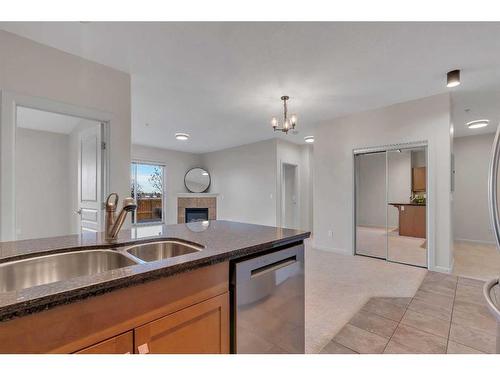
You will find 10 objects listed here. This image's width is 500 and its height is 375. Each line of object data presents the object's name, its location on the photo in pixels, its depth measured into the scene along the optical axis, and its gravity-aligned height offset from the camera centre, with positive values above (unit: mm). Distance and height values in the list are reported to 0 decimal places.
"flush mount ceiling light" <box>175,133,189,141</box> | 5434 +1260
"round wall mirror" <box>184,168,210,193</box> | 7546 +327
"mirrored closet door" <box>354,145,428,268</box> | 3850 -269
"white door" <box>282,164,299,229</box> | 6680 -89
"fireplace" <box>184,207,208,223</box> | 7281 -700
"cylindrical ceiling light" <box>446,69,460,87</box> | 2664 +1256
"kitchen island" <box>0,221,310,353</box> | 695 -387
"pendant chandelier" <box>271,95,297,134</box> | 3185 +926
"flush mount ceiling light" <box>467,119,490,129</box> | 4445 +1238
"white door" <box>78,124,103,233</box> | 2705 +145
